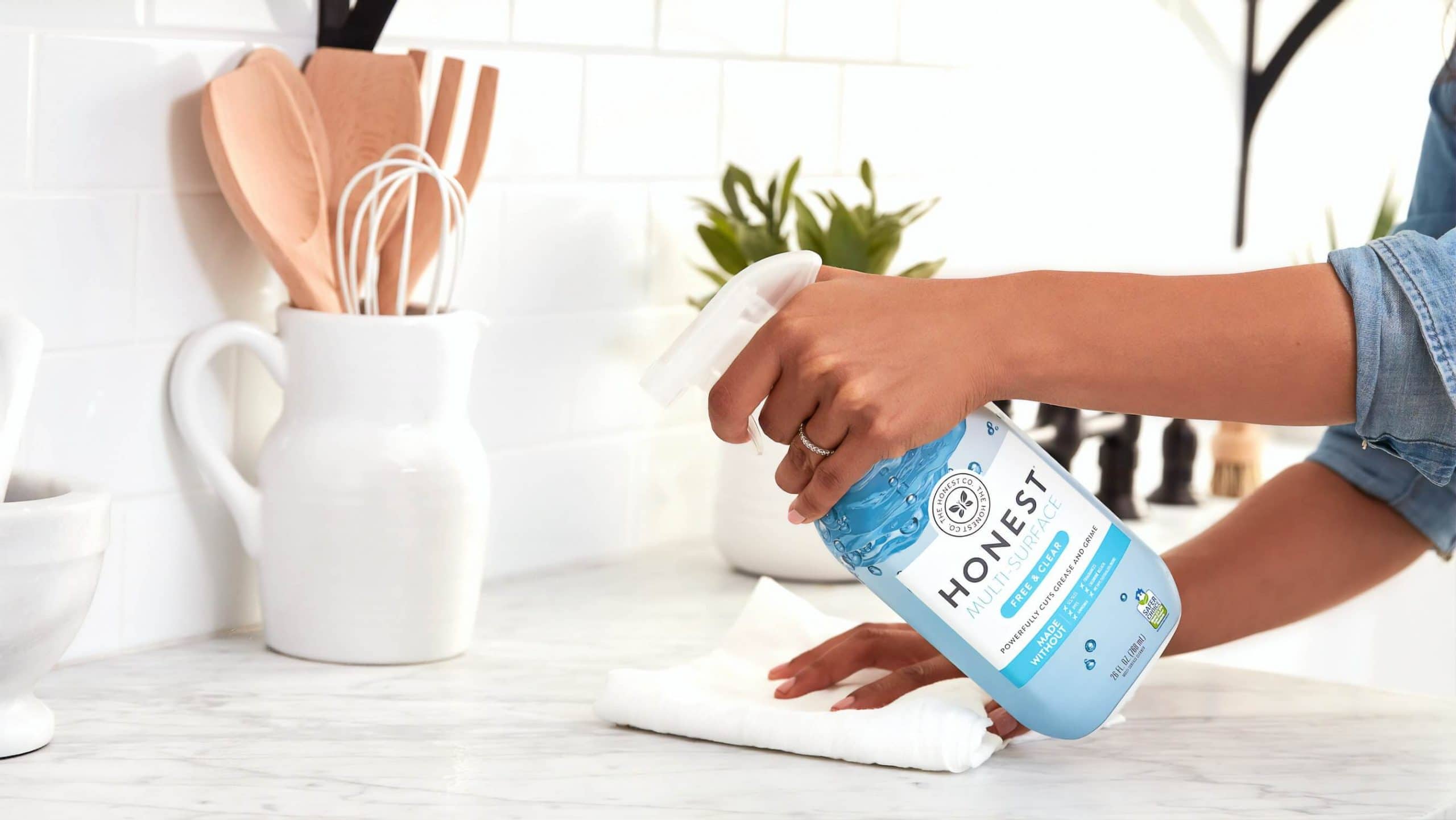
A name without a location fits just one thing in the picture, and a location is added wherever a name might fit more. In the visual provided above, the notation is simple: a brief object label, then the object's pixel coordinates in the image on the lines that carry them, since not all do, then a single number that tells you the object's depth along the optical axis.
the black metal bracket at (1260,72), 2.80
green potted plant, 2.07
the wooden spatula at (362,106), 1.88
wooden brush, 2.51
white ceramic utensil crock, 1.81
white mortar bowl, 1.60
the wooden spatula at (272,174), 1.81
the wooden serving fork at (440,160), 1.88
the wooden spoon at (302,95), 1.84
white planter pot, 2.10
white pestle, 1.64
